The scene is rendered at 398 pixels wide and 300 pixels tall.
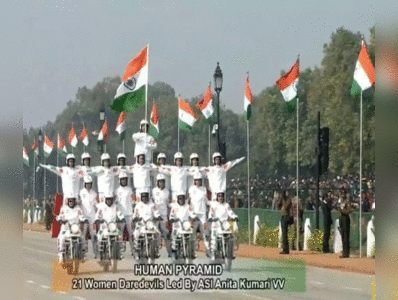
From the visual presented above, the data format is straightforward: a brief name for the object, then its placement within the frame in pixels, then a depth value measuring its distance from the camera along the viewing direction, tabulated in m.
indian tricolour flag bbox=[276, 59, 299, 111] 34.44
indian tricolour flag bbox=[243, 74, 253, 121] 37.16
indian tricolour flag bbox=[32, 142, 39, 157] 65.91
